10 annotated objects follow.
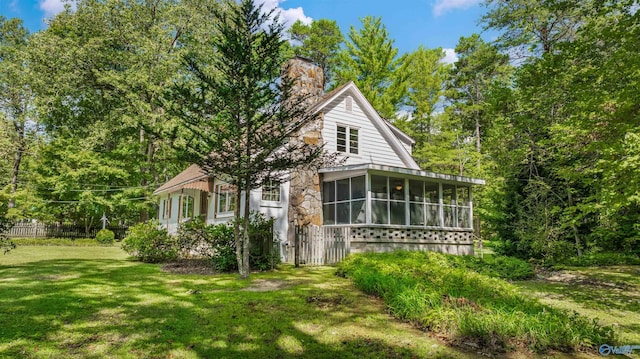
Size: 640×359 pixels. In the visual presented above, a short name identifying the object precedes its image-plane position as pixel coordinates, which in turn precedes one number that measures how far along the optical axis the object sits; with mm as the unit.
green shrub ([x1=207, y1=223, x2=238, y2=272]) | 10281
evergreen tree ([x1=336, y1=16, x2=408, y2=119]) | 27844
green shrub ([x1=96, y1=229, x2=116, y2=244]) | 23484
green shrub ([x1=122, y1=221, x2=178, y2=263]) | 12734
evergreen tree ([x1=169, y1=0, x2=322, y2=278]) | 8656
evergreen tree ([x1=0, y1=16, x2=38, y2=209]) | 26297
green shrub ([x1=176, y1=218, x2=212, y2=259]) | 11694
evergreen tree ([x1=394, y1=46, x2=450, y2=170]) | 30016
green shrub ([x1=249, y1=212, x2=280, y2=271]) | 10656
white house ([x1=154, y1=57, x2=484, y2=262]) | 14266
